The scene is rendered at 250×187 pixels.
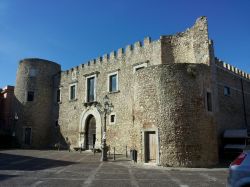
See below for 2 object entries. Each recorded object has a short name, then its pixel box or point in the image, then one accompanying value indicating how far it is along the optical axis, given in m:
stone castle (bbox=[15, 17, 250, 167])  9.89
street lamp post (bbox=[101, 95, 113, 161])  11.28
